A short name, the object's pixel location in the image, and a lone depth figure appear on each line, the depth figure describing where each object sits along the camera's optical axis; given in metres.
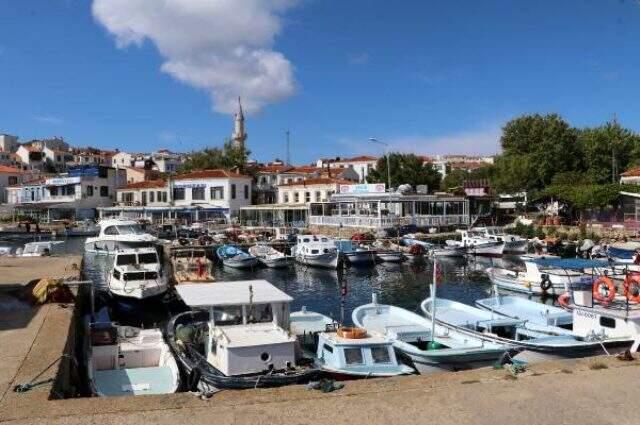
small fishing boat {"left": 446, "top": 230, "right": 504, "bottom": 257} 45.34
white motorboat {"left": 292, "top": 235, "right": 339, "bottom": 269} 38.94
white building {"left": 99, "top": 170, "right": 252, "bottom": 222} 72.62
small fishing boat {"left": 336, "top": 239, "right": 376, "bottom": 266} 39.88
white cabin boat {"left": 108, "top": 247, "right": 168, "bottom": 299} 24.20
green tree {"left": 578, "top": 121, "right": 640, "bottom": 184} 74.06
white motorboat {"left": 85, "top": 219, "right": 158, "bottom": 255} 42.38
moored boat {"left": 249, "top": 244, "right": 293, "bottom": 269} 39.75
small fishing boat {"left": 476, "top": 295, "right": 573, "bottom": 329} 19.08
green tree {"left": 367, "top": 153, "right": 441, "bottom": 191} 74.12
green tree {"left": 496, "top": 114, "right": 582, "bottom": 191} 68.12
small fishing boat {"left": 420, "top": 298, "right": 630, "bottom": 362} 15.16
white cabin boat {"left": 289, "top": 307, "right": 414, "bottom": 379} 12.96
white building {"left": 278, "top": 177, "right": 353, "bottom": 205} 72.31
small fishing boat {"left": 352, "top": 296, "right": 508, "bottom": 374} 14.23
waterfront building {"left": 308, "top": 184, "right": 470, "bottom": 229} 53.75
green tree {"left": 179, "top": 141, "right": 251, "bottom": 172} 89.06
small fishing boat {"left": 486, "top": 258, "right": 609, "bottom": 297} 28.08
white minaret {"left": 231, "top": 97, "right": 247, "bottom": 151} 108.94
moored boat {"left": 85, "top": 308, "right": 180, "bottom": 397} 13.09
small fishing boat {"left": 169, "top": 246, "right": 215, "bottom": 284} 27.44
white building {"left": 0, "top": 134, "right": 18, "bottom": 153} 126.04
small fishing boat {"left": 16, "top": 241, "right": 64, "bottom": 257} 38.00
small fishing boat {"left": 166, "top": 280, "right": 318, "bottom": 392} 12.16
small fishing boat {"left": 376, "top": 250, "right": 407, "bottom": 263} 41.16
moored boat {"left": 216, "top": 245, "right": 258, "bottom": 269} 39.31
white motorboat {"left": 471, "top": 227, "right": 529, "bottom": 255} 45.84
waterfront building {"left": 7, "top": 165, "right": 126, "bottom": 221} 79.88
